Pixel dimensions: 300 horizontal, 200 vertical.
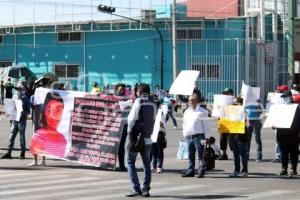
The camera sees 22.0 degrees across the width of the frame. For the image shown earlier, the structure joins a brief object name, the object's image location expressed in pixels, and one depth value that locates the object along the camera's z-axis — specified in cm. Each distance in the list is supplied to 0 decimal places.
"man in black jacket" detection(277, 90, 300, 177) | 1580
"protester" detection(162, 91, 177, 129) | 2830
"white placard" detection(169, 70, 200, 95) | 1762
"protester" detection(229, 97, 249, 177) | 1587
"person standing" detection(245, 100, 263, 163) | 1809
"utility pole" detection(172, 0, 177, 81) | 4600
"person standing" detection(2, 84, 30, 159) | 1878
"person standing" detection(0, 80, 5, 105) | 5074
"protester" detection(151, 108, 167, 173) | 1652
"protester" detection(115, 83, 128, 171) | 1652
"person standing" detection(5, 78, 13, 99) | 2854
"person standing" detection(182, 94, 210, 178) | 1566
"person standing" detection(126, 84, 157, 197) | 1301
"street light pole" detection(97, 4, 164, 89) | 4691
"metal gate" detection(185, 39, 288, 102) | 5000
